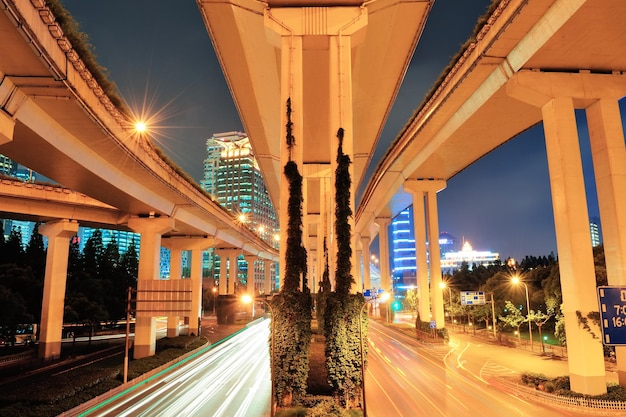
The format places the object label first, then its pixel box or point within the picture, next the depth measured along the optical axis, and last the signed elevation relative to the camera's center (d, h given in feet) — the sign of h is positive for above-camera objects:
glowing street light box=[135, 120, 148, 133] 72.49 +27.99
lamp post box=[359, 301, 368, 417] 54.98 -9.50
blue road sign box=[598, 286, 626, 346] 30.58 -2.53
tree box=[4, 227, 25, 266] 154.73 +15.44
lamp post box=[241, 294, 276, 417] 55.90 -7.26
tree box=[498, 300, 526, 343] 128.24 -11.35
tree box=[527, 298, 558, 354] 115.69 -9.35
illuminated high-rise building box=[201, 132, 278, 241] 538.88 +133.97
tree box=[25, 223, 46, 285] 143.97 +12.49
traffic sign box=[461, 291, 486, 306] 139.23 -5.31
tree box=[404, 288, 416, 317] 242.45 -9.12
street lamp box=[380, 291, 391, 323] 216.78 -14.43
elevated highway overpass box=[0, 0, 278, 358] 43.55 +22.88
